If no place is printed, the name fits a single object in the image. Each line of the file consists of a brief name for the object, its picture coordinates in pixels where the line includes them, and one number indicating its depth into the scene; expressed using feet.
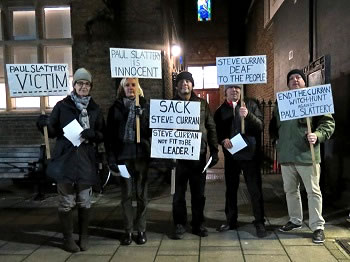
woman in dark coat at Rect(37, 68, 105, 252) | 14.14
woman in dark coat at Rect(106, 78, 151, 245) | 14.71
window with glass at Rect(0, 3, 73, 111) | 25.93
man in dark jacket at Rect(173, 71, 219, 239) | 15.37
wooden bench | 23.17
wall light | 40.02
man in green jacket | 14.82
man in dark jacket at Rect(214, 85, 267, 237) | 15.47
